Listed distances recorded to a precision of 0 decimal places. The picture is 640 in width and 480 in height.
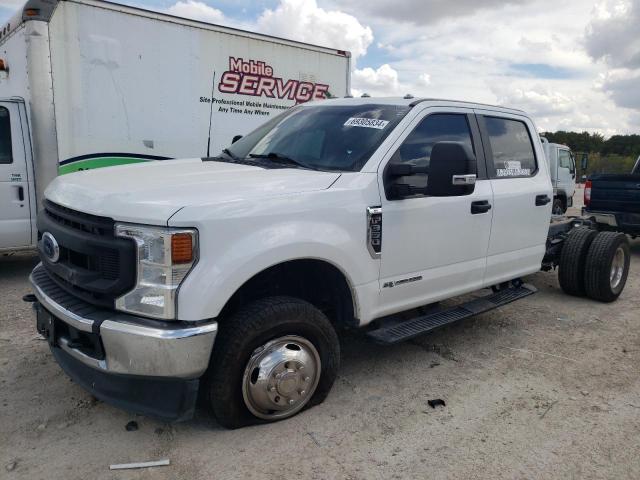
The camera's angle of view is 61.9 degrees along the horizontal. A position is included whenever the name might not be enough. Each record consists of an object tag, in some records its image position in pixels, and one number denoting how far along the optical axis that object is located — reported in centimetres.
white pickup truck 260
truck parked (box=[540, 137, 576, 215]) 1503
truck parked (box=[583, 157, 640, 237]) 836
